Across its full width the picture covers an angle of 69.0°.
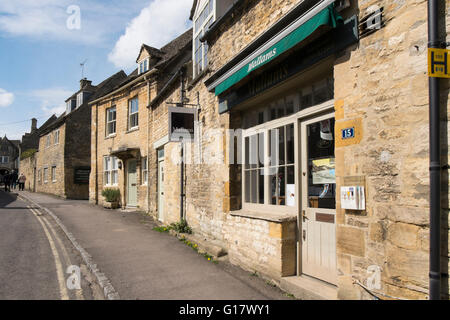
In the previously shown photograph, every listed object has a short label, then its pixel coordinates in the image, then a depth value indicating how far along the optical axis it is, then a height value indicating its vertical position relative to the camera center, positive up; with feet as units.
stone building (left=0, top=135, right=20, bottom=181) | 204.23 +12.81
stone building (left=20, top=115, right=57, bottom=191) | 109.97 +6.38
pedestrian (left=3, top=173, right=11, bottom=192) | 94.57 -2.23
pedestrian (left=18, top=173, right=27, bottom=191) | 105.91 -2.80
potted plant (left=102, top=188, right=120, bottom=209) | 54.70 -4.33
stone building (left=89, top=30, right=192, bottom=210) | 47.96 +7.29
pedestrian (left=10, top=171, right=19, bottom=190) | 118.02 -3.20
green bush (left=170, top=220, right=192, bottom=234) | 29.30 -5.00
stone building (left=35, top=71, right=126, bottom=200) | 78.84 +6.30
